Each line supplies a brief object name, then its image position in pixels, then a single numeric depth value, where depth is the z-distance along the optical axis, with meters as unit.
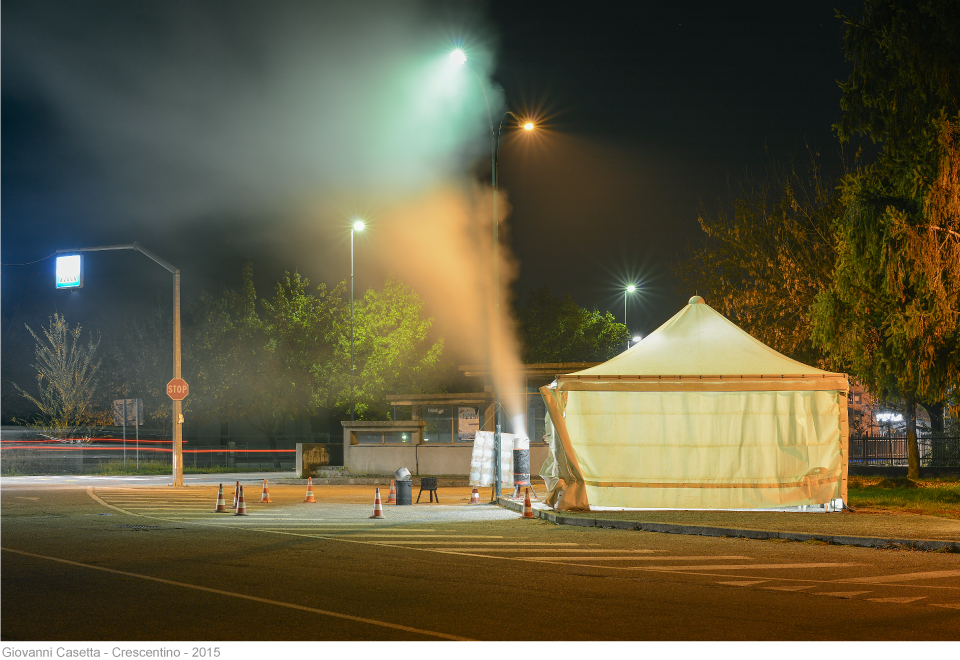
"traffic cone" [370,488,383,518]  17.30
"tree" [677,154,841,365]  31.38
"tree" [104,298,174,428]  55.50
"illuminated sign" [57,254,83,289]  25.33
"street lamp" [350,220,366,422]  43.18
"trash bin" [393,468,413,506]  20.28
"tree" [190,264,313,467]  51.75
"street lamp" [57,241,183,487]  30.91
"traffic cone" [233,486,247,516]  18.20
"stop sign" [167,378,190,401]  31.03
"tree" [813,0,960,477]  19.12
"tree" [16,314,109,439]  47.44
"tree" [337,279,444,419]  48.50
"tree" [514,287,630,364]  76.06
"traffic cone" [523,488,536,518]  17.58
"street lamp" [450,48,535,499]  20.56
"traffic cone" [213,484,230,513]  19.06
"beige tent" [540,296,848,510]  17.83
